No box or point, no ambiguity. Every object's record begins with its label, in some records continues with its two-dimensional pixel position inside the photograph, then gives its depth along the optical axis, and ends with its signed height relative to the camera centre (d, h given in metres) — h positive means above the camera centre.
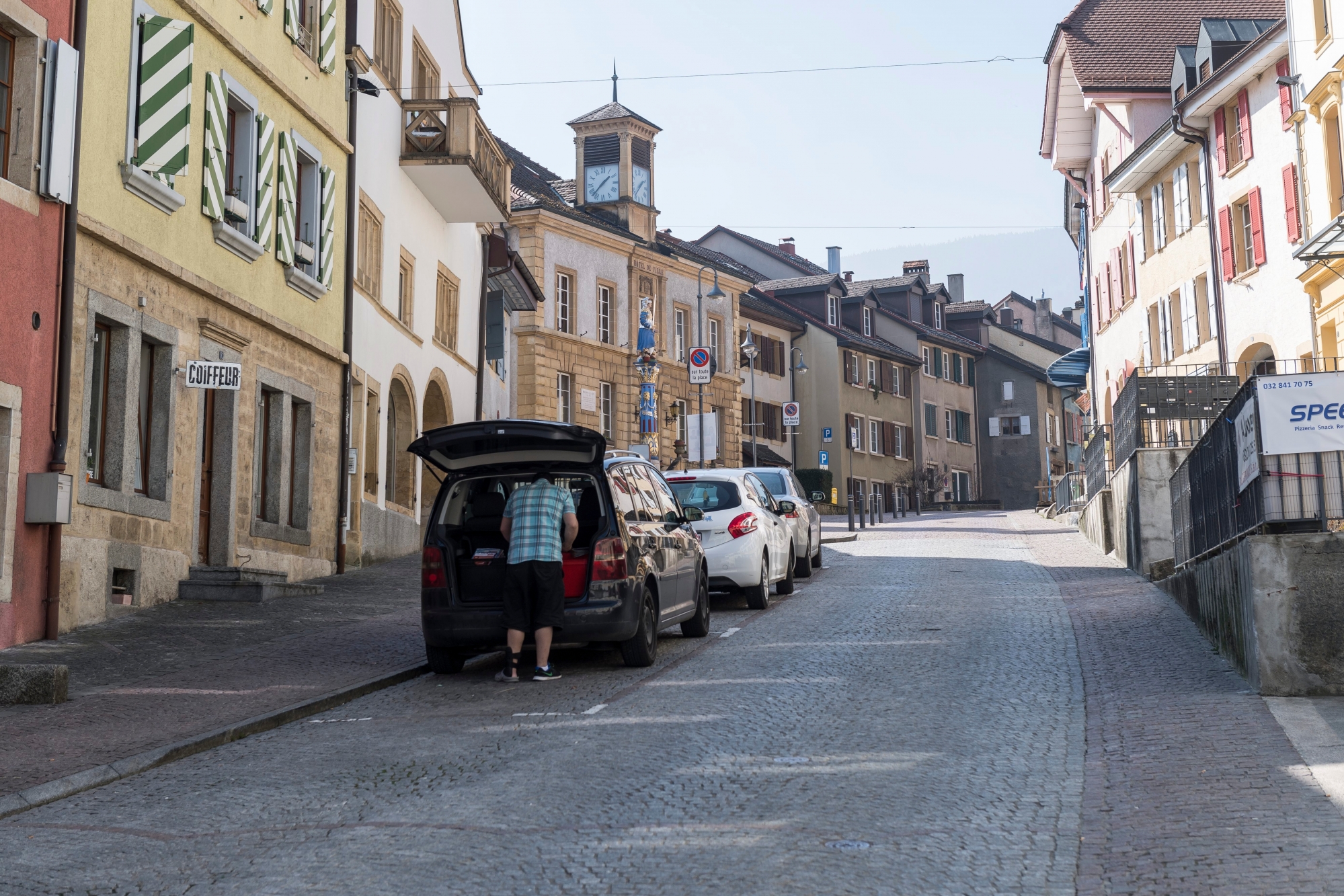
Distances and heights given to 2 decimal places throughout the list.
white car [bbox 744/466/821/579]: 20.39 +0.86
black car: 11.14 +0.29
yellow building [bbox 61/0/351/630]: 14.54 +3.35
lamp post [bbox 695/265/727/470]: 45.60 +8.70
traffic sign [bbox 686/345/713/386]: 36.25 +5.33
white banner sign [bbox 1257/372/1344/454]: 9.89 +1.07
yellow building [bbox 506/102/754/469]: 44.19 +9.46
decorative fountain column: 35.75 +4.97
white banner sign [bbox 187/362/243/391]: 14.61 +2.11
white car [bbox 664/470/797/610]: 16.30 +0.54
